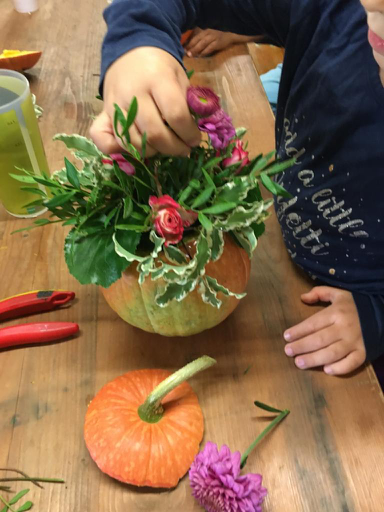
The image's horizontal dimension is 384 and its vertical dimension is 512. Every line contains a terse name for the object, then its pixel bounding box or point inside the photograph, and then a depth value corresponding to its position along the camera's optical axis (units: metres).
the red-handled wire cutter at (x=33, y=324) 0.52
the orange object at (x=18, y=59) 0.86
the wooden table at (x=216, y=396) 0.42
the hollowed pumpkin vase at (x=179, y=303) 0.46
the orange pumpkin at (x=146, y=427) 0.42
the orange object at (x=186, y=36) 0.96
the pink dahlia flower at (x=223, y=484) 0.38
